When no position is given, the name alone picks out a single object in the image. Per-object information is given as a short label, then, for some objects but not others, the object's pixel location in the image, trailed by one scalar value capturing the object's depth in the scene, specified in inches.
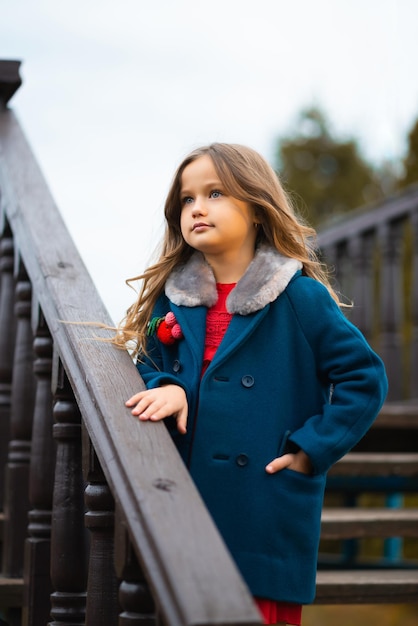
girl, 70.0
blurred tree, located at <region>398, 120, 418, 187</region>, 325.7
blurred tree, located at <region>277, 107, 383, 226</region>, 582.9
